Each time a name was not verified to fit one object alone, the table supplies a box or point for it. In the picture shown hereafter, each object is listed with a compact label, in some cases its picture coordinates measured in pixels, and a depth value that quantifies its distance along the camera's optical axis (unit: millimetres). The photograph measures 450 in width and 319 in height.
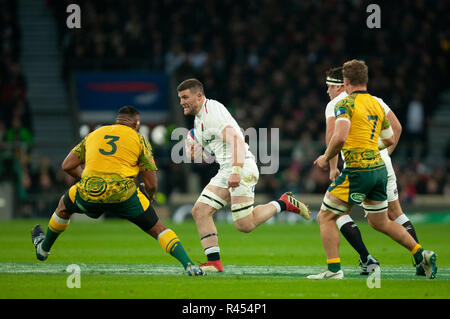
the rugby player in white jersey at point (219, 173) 20203
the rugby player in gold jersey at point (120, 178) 18516
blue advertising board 53875
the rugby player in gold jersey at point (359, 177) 18031
